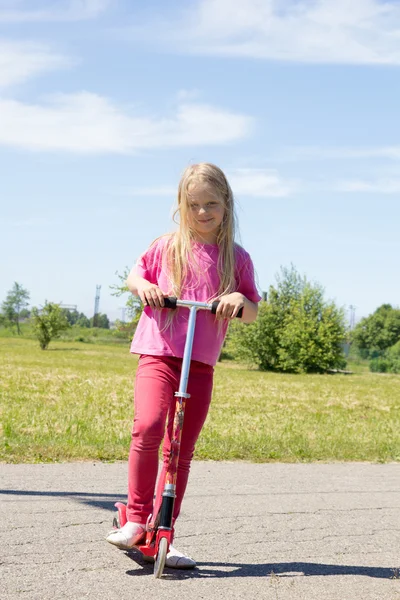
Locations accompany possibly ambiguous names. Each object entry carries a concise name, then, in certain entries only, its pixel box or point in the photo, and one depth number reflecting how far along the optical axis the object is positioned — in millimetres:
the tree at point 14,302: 134875
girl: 4188
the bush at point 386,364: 63800
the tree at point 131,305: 69112
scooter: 4012
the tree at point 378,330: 116312
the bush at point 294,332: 55125
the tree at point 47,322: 67050
